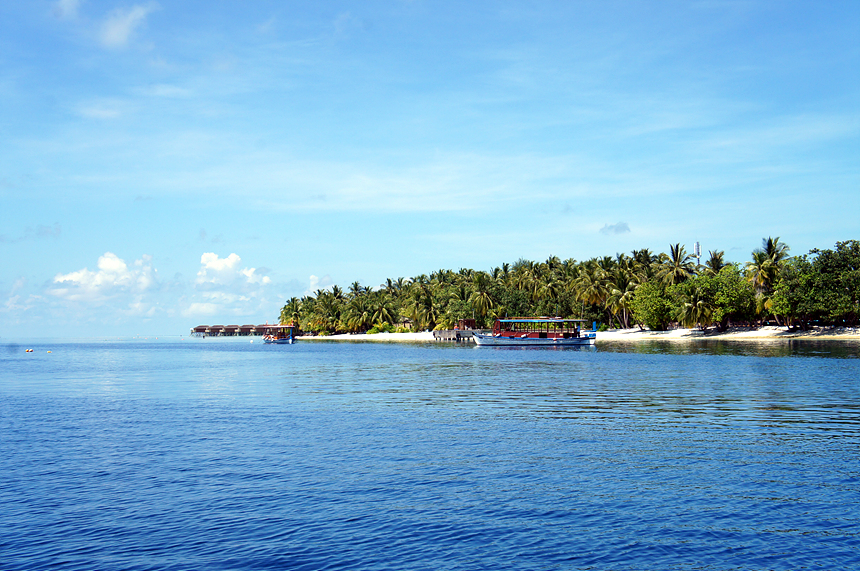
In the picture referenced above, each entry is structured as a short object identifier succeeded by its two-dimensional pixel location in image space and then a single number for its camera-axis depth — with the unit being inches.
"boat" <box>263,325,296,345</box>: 7121.1
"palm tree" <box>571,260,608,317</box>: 5211.6
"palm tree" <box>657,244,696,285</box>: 4911.4
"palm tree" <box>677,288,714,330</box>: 4530.0
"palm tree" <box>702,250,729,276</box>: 5024.6
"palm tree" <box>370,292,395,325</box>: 7834.6
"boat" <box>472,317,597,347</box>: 4451.3
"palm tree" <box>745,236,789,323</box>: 4323.3
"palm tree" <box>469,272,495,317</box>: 5900.6
